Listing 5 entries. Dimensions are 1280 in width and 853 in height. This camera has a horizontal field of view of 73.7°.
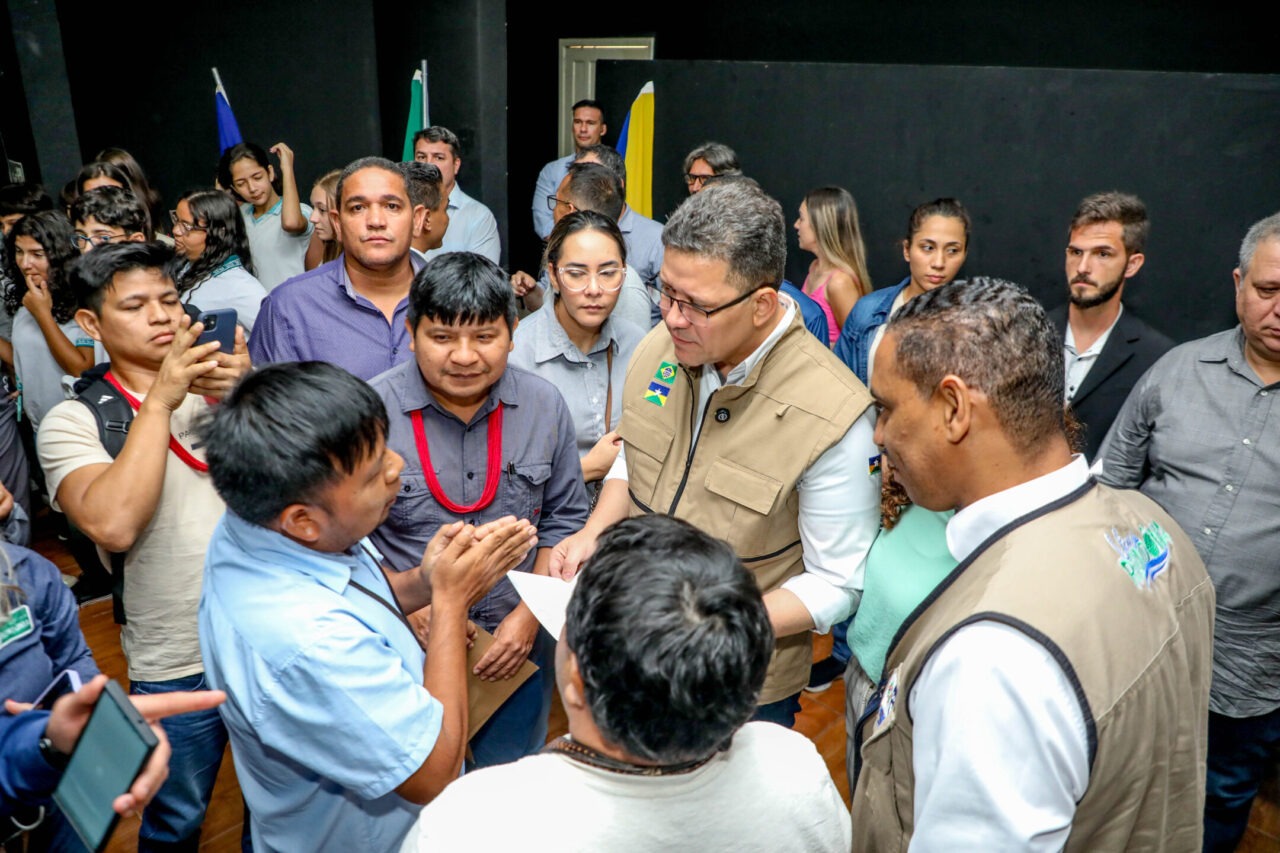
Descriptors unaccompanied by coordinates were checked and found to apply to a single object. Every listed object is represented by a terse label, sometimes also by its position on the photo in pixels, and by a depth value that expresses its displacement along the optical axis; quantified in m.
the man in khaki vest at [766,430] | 1.66
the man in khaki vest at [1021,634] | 1.02
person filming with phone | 1.89
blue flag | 6.14
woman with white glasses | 2.77
